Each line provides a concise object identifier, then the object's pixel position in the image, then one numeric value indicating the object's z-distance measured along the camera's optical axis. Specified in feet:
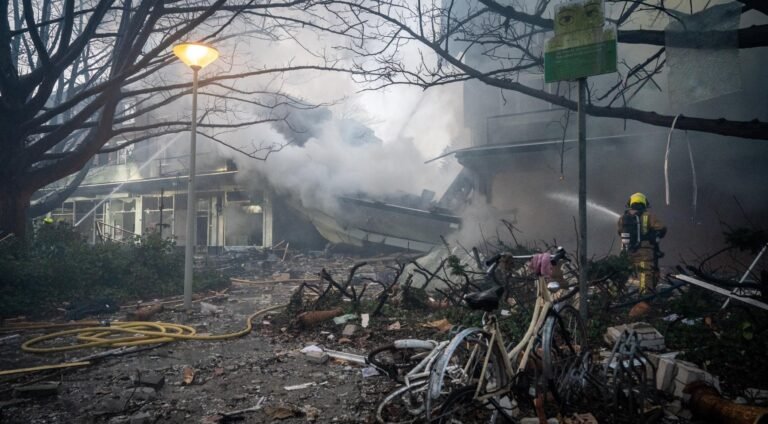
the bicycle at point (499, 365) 8.35
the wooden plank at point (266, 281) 36.32
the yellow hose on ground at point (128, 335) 15.97
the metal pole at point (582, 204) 11.95
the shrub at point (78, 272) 23.88
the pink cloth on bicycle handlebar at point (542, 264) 9.59
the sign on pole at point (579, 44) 11.73
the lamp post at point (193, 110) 21.85
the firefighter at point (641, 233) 21.97
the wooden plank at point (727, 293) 11.66
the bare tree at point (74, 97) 22.18
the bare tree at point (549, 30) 14.52
